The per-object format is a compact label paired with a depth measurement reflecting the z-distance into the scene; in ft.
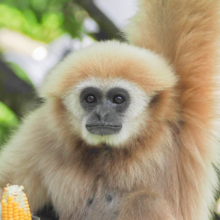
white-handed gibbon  17.76
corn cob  15.93
